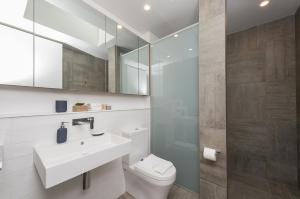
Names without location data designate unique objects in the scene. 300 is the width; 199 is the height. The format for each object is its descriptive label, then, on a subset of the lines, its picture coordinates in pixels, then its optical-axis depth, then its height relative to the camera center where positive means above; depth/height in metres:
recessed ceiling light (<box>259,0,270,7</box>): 1.66 +1.23
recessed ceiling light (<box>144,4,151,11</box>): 1.74 +1.24
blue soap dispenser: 1.21 -0.32
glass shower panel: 1.71 -0.05
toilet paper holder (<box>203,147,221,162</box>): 1.40 -0.58
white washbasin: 0.83 -0.45
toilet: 1.39 -0.80
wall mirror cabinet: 1.04 +0.53
